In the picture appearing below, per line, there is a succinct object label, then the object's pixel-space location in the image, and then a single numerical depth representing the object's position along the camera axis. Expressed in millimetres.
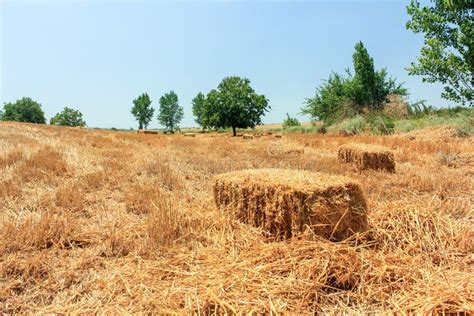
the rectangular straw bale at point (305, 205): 2715
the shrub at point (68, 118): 82731
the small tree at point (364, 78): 29234
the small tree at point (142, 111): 76975
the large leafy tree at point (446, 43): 13648
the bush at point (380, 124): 18447
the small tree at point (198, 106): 80375
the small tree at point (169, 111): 85250
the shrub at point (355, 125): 20711
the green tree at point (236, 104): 34062
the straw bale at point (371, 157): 6738
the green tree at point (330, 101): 28567
